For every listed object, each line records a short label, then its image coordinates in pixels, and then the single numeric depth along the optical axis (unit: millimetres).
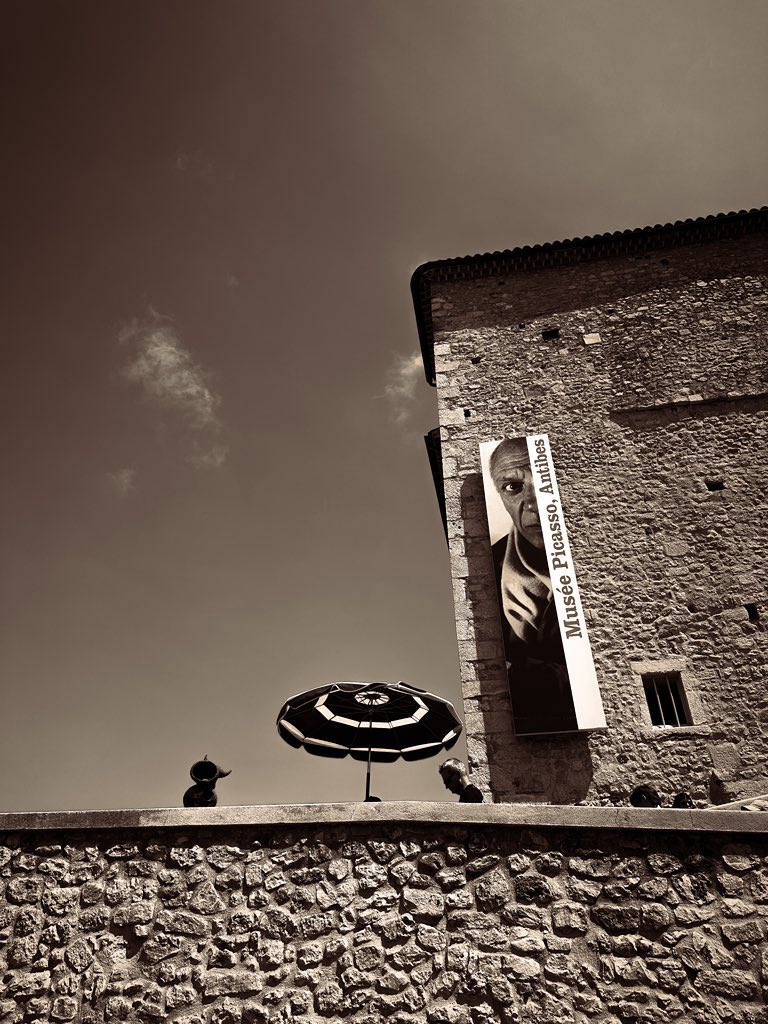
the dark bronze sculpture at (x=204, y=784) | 5023
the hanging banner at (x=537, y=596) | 8469
